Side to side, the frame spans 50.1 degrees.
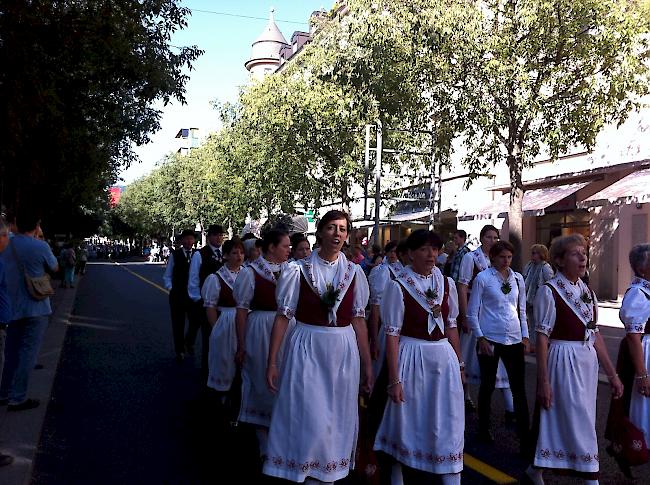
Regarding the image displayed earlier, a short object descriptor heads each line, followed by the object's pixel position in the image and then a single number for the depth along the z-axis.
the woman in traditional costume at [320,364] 4.07
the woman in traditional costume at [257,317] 5.54
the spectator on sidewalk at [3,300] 5.59
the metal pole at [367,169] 16.50
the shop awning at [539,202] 21.67
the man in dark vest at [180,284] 10.32
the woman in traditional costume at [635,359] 4.80
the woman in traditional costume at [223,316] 6.58
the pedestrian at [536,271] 9.36
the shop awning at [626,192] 17.78
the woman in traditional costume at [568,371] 4.39
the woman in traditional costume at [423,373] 4.19
